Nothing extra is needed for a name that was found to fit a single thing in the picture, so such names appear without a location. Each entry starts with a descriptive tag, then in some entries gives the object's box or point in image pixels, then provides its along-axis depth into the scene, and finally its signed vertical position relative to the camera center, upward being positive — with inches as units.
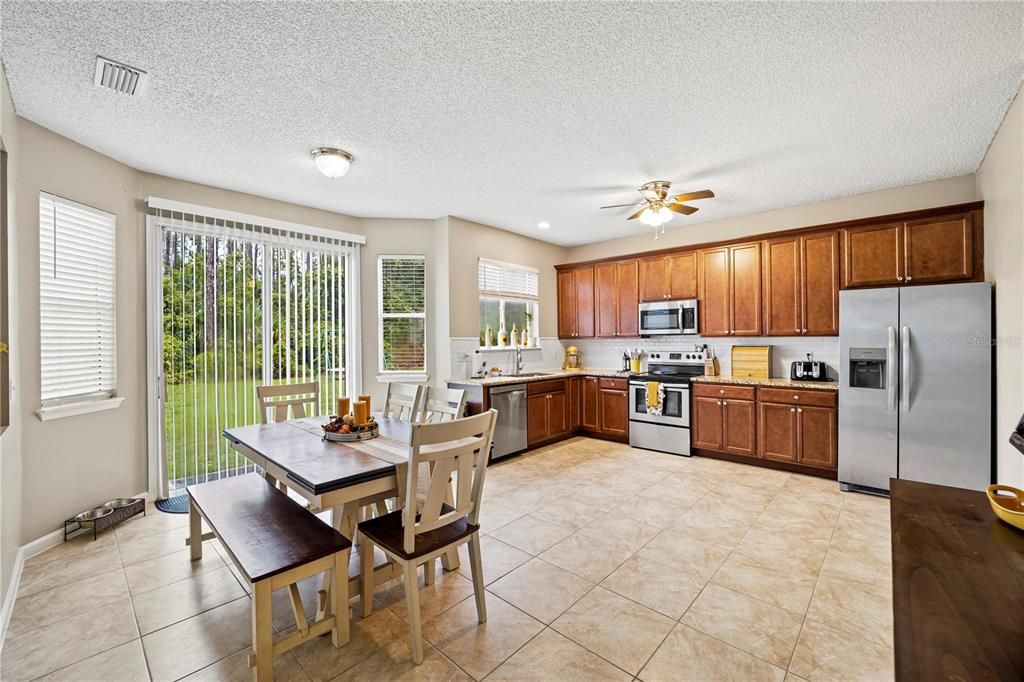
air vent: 87.6 +54.5
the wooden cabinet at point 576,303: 249.8 +21.3
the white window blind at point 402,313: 202.8 +12.5
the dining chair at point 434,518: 75.3 -33.2
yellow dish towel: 204.4 -26.3
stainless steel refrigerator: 133.1 -15.6
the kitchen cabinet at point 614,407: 219.9 -34.4
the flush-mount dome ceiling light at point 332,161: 125.8 +51.4
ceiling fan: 156.9 +47.5
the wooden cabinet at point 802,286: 175.0 +21.8
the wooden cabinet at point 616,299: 232.2 +21.8
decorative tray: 104.5 -23.0
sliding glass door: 147.6 +3.7
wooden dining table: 78.8 -24.3
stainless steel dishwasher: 192.1 -35.8
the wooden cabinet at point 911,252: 149.8 +30.9
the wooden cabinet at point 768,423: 165.9 -34.3
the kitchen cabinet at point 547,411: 209.0 -35.2
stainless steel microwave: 211.0 +10.5
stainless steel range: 199.3 -33.3
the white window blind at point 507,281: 220.8 +31.2
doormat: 137.3 -52.6
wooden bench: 68.7 -36.2
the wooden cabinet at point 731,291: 194.1 +21.9
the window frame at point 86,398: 115.0 -16.1
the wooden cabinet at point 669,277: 212.4 +30.6
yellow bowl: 51.2 -20.5
